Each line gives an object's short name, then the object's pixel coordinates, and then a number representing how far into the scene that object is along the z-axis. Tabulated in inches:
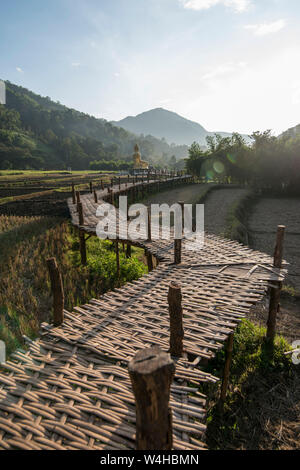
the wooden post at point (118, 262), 332.9
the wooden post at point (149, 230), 286.5
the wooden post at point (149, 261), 303.8
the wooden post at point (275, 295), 201.2
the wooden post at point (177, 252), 218.5
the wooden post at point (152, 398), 64.1
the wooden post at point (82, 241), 363.6
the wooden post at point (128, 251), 410.6
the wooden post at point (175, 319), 114.0
